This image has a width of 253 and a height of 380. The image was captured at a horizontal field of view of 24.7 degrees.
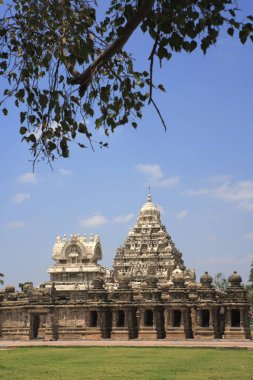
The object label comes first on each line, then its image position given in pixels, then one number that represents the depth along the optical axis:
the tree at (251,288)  65.24
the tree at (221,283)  103.01
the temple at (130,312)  40.34
